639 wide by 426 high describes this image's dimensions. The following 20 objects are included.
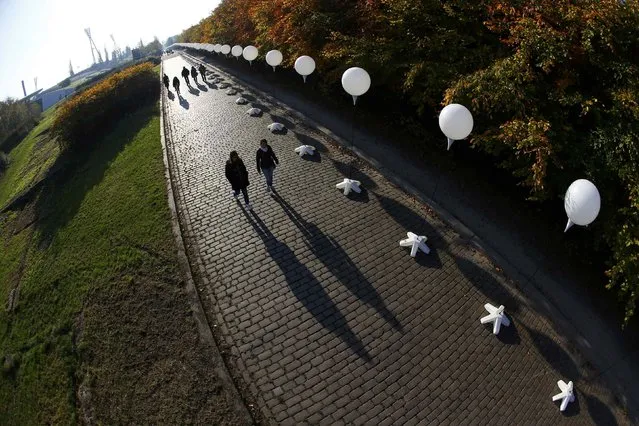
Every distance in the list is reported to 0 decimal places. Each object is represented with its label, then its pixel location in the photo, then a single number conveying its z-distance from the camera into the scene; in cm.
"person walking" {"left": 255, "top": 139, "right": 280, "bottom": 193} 992
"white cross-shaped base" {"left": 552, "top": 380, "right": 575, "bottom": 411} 666
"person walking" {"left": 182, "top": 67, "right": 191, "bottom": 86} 2336
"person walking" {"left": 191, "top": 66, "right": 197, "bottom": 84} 2412
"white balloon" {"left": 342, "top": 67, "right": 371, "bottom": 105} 979
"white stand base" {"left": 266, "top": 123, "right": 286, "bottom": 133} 1481
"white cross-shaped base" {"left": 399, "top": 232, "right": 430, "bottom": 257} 888
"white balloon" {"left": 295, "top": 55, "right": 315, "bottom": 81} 1212
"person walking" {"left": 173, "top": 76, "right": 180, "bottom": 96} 2178
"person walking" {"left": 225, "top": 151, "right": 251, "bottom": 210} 942
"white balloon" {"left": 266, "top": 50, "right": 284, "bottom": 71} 1432
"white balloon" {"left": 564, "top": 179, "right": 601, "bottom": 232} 690
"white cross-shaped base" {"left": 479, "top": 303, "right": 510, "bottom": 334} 754
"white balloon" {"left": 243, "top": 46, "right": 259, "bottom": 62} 1656
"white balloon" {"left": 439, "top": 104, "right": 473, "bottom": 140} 782
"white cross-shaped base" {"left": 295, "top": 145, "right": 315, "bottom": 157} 1286
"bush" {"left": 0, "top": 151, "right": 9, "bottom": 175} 3259
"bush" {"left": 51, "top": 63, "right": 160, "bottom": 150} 2111
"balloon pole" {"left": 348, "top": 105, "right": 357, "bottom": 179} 1172
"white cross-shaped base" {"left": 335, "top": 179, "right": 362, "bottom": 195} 1076
